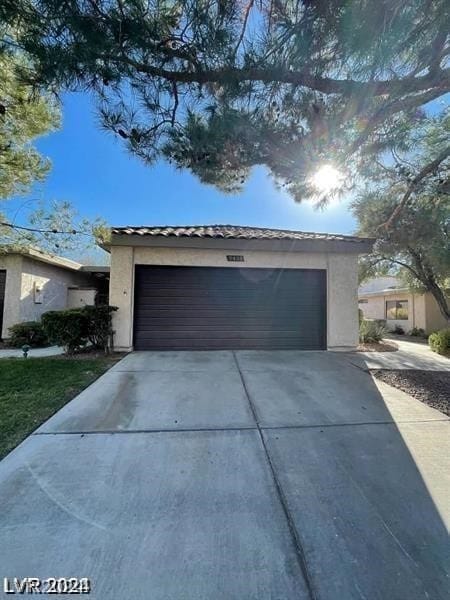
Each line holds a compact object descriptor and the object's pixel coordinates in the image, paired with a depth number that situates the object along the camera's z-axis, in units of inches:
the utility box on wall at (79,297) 539.2
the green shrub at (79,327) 297.0
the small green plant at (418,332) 622.2
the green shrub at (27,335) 380.2
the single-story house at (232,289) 329.4
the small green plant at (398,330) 692.1
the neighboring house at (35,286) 414.3
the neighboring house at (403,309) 630.5
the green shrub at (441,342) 372.2
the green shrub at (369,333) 422.9
